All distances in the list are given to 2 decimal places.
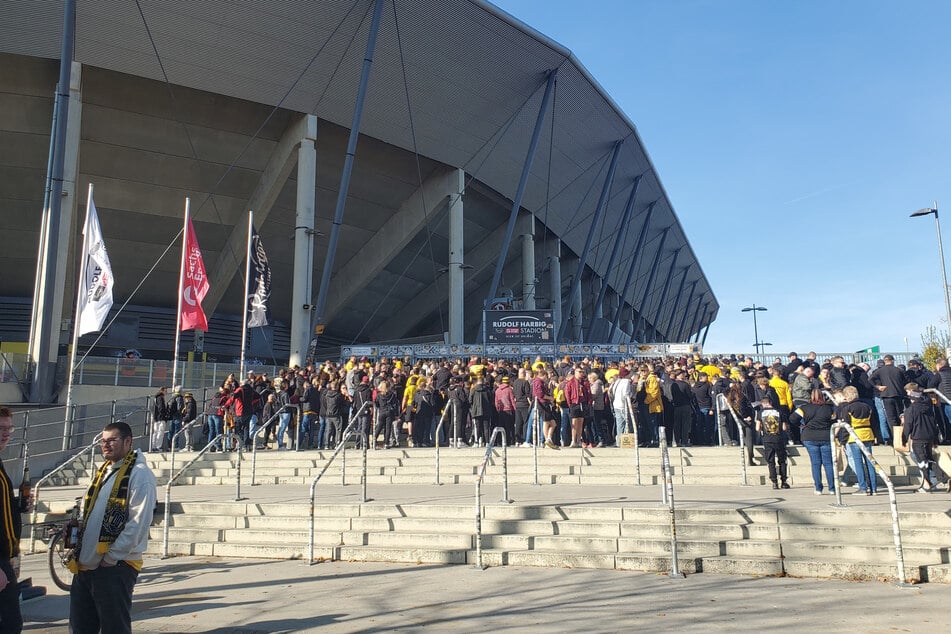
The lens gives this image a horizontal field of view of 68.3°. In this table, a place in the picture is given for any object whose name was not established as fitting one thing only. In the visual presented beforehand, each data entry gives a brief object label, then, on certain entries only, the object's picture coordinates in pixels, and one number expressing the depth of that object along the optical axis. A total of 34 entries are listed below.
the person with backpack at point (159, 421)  15.95
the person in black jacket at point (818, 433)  9.32
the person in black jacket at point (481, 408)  14.29
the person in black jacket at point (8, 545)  4.02
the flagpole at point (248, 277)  19.86
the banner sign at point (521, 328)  22.73
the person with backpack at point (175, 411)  16.06
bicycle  7.43
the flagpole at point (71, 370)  15.73
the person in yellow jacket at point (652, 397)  13.65
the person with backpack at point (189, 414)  16.03
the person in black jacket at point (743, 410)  11.10
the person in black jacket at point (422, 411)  14.94
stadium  25.08
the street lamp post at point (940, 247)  23.72
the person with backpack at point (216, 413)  15.68
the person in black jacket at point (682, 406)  13.66
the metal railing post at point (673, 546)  6.95
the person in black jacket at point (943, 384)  11.57
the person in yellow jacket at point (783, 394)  11.88
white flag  15.65
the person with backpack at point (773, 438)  9.77
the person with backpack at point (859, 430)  9.54
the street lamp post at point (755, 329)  59.44
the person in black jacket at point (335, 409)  14.95
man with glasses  3.99
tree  29.80
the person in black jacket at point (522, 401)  14.20
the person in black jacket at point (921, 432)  9.57
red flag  17.48
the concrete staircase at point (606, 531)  7.10
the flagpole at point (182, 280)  17.09
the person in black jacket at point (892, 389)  11.54
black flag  20.36
